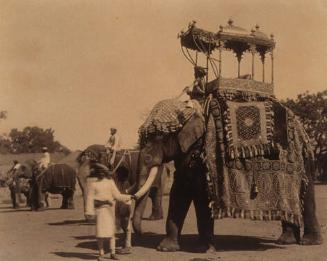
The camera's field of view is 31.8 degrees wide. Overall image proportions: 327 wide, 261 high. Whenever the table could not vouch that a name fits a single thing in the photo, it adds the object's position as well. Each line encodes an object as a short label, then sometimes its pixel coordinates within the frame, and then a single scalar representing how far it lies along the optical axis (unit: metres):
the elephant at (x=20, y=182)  19.73
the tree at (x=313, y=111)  50.88
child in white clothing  7.14
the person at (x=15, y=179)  19.67
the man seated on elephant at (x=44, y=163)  18.56
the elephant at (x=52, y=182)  18.02
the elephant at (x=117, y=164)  11.69
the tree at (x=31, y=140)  105.75
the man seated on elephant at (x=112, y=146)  11.86
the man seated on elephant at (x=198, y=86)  9.15
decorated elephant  7.82
